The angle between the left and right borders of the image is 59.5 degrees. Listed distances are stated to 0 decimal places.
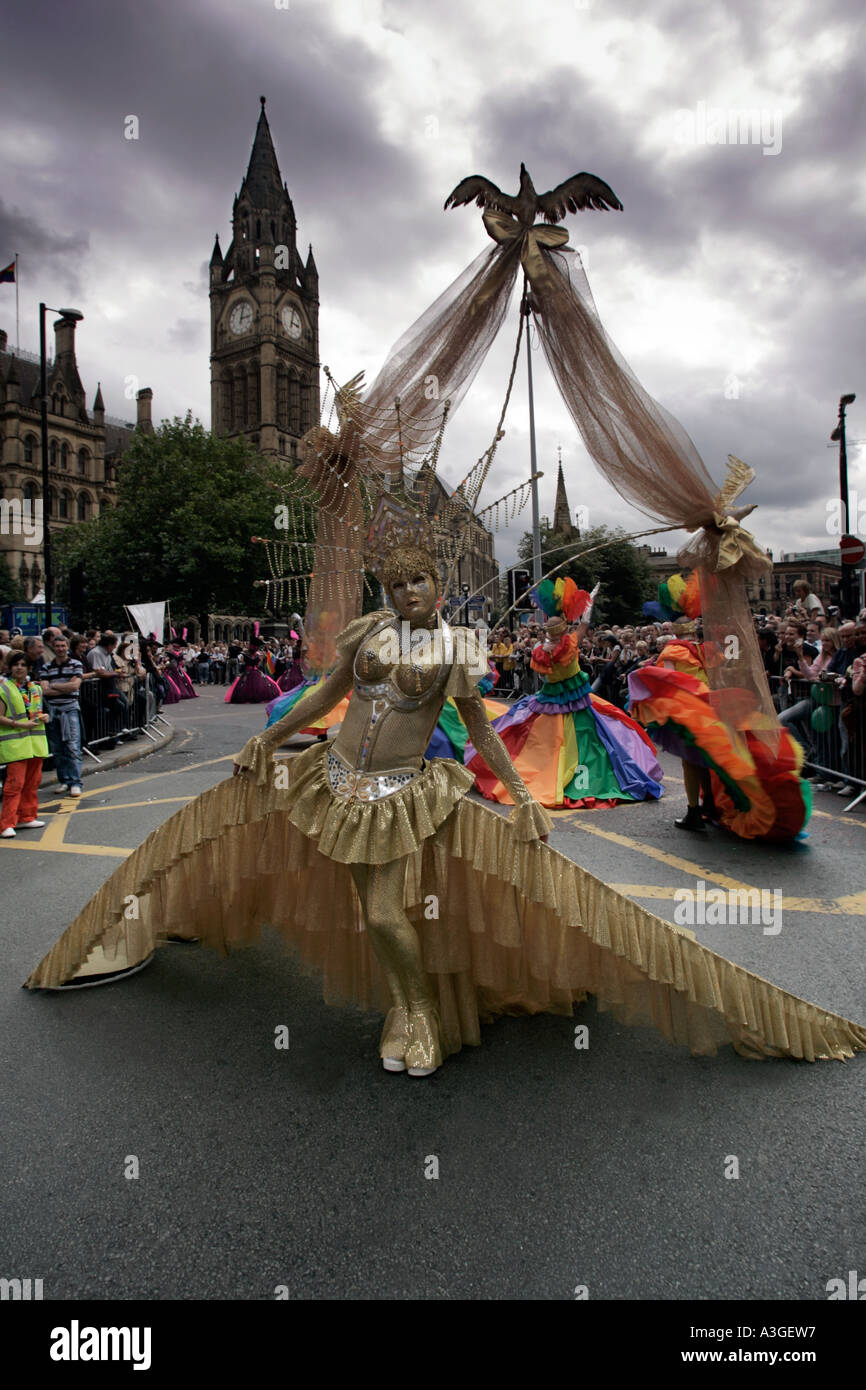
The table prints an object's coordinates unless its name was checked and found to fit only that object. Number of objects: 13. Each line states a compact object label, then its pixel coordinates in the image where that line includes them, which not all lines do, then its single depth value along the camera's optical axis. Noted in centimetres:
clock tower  7231
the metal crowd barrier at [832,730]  783
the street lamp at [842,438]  1869
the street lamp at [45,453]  1540
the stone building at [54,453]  6462
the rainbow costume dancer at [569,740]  780
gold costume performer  262
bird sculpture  314
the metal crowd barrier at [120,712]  1106
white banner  1788
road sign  1308
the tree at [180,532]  3903
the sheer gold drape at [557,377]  317
